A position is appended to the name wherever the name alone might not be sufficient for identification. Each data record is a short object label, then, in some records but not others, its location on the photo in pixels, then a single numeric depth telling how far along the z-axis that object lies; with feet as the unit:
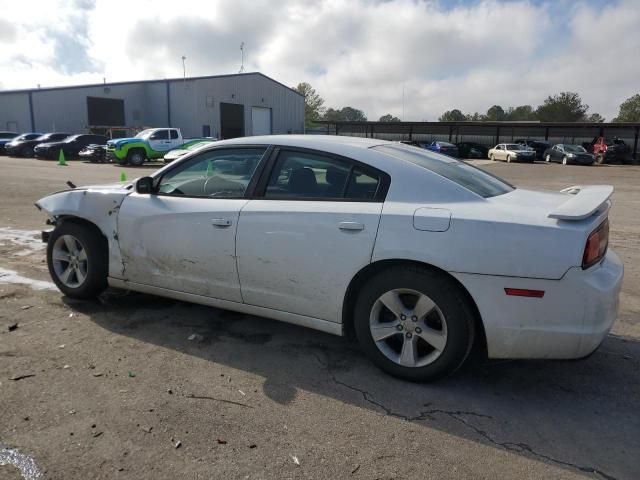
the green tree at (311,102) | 291.79
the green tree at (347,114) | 418.47
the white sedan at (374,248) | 9.39
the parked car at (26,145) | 105.40
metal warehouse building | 131.75
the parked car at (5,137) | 112.88
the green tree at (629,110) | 263.70
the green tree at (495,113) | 339.36
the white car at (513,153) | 125.70
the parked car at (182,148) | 71.76
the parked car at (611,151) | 122.31
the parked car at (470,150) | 146.23
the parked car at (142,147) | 84.07
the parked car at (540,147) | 137.28
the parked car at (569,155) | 119.44
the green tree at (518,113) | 339.46
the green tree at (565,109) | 246.47
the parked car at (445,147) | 129.23
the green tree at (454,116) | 352.28
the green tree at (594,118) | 259.31
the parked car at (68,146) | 97.66
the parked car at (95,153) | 92.53
